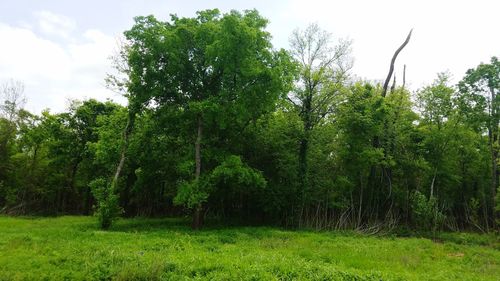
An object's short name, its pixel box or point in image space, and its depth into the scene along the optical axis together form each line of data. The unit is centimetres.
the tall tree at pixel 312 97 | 2103
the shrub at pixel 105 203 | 1555
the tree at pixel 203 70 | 1573
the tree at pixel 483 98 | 1842
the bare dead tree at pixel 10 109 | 2814
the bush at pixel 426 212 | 1977
